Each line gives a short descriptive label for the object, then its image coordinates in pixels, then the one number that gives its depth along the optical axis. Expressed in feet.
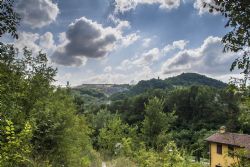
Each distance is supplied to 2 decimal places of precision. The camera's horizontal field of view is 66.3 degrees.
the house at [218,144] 82.95
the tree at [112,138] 84.87
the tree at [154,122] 72.69
